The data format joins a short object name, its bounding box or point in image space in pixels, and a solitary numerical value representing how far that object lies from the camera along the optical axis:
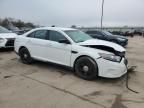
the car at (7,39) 5.80
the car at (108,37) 8.28
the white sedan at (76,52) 3.03
